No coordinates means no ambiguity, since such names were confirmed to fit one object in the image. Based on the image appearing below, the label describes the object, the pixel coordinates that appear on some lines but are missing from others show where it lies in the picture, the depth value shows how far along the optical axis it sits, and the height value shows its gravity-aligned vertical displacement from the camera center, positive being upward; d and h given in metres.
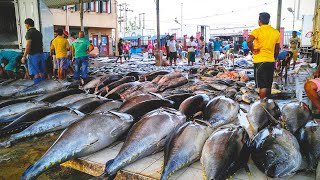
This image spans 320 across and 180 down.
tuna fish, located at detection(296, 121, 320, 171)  2.85 -1.01
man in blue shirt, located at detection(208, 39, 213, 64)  19.95 +0.22
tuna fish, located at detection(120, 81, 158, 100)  6.00 -0.88
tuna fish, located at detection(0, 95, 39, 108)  5.17 -0.98
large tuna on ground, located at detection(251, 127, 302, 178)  2.60 -1.02
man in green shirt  8.80 -0.07
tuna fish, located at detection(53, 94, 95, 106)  5.50 -0.98
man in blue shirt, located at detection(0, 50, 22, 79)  9.44 -0.33
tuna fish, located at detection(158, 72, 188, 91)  6.90 -0.77
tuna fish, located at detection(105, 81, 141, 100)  6.12 -0.89
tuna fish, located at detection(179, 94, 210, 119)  4.43 -0.89
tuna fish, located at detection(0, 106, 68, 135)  4.31 -1.13
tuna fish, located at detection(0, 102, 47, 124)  4.80 -1.04
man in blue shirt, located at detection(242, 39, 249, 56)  24.28 +0.27
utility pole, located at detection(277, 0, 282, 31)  9.99 +1.42
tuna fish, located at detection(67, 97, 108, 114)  5.01 -1.00
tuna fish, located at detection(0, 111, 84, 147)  4.03 -1.16
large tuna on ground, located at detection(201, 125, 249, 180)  2.66 -1.06
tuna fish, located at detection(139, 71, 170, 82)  8.03 -0.72
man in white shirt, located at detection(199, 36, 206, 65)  18.78 +0.14
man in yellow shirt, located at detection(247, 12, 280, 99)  5.38 +0.04
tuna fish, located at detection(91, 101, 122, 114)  4.78 -0.97
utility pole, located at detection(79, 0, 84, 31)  13.29 +2.17
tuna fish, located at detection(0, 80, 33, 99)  7.00 -0.95
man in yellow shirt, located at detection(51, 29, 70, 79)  8.91 +0.03
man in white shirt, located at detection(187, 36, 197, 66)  16.91 +0.13
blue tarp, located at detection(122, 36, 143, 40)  44.30 +2.30
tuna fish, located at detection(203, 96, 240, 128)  3.96 -0.90
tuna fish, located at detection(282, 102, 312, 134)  3.63 -0.88
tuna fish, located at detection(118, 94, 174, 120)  4.29 -0.88
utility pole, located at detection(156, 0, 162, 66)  16.68 -0.19
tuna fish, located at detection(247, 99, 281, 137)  3.76 -0.90
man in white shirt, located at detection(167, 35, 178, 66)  16.91 +0.22
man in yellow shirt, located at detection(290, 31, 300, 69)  13.34 +0.30
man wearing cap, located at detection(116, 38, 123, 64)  21.76 +0.44
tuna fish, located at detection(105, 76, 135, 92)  6.79 -0.79
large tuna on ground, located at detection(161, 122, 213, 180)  2.84 -1.07
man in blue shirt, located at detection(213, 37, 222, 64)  18.96 +0.14
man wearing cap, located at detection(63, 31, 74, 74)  11.04 -0.59
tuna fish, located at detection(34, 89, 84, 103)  5.75 -0.95
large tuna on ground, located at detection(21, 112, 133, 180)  2.97 -1.09
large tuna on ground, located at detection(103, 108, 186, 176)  2.98 -1.03
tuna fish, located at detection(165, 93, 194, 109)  4.99 -0.85
